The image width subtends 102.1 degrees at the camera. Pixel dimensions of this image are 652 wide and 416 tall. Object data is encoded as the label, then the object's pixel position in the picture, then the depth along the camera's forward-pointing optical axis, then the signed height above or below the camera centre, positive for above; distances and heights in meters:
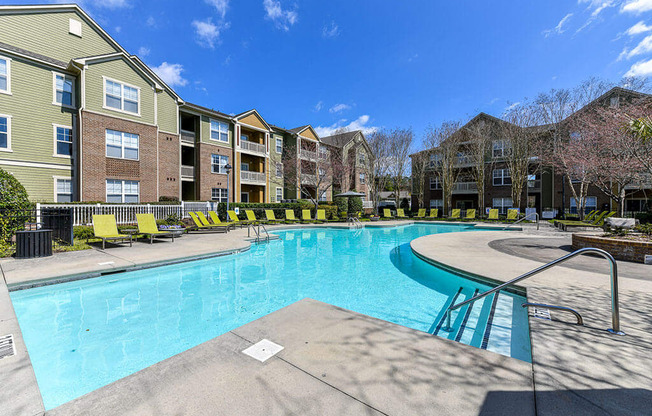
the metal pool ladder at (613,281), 2.81 -0.86
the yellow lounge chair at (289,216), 19.97 -0.96
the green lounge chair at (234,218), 16.42 -0.95
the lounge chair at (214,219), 14.86 -0.94
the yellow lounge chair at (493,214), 22.93 -0.90
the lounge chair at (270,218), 19.12 -1.07
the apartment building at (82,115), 13.71 +5.17
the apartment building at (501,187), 24.20 +1.82
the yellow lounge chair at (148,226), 10.03 -0.91
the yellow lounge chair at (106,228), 8.99 -0.90
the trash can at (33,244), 7.03 -1.11
